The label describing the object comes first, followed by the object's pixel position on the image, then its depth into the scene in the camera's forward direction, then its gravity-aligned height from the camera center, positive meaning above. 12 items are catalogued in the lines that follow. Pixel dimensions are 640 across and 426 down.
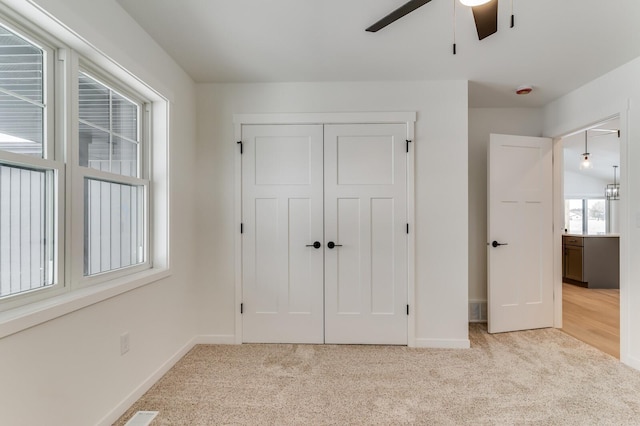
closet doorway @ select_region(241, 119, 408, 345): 2.98 -0.19
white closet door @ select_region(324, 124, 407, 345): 2.97 -0.19
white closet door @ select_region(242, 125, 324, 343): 3.00 -0.18
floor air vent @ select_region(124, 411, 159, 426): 1.85 -1.22
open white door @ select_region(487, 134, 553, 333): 3.30 -0.22
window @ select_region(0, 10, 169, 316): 1.43 +0.22
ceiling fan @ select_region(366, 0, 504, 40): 1.37 +0.92
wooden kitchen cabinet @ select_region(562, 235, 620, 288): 5.21 -0.81
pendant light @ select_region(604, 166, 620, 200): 7.54 +0.55
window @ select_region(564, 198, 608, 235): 8.45 -0.06
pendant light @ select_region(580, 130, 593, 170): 5.55 +0.90
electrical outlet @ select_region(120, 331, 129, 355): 1.97 -0.81
